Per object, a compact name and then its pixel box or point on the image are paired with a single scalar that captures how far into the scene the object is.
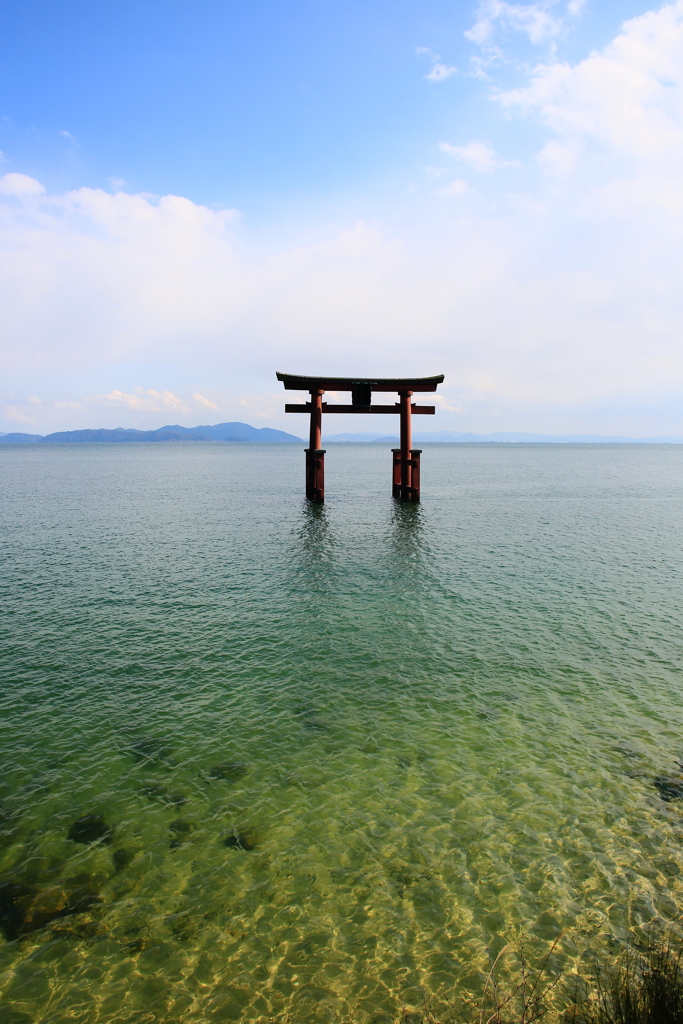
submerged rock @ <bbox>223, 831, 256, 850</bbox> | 5.45
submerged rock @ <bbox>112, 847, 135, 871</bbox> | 5.21
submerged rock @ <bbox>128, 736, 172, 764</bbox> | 6.93
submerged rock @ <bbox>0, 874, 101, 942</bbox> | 4.54
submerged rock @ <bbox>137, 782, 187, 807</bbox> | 6.12
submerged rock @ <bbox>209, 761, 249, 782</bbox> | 6.56
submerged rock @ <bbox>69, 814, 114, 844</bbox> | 5.53
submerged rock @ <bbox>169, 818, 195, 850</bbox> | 5.51
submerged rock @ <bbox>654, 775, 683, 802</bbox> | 6.09
